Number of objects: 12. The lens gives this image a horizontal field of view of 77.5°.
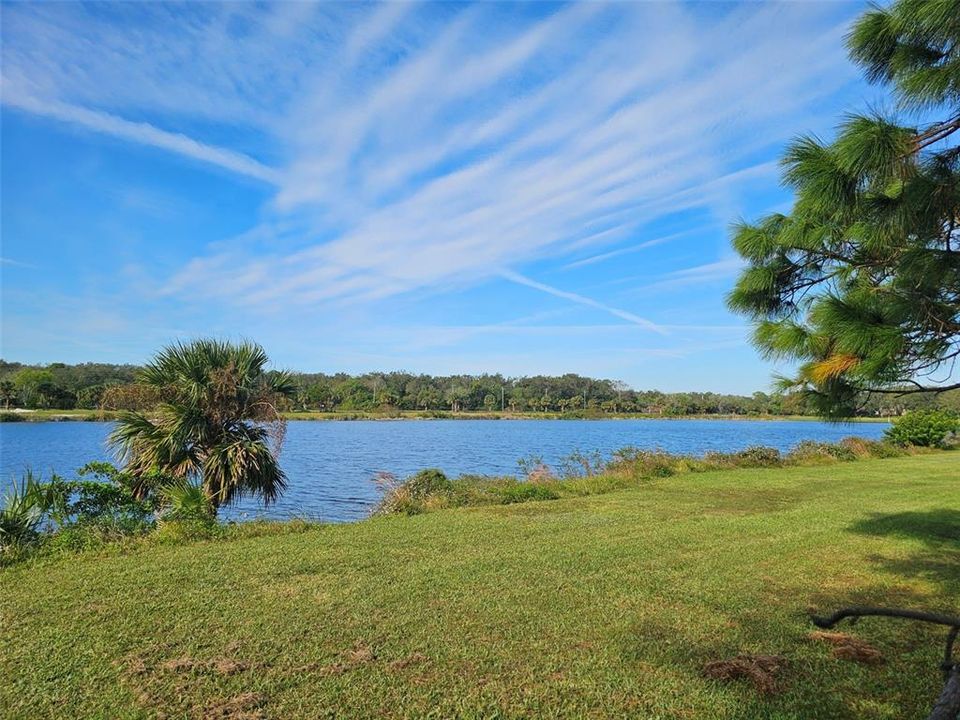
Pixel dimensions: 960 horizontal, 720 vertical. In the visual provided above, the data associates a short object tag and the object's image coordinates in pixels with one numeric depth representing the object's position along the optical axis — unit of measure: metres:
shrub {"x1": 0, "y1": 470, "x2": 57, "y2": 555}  6.87
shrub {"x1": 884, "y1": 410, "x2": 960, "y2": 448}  25.63
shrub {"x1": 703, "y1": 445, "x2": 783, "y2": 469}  18.97
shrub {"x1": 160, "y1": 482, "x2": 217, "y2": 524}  8.35
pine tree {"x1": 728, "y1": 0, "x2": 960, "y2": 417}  3.29
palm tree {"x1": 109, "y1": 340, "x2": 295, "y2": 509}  9.59
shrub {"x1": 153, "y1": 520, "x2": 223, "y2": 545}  7.70
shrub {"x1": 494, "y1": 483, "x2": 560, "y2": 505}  12.42
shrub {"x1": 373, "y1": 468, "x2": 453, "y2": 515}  10.93
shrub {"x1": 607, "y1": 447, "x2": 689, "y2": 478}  16.56
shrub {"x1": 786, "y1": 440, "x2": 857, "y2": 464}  20.64
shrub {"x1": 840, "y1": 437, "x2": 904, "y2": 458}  22.41
